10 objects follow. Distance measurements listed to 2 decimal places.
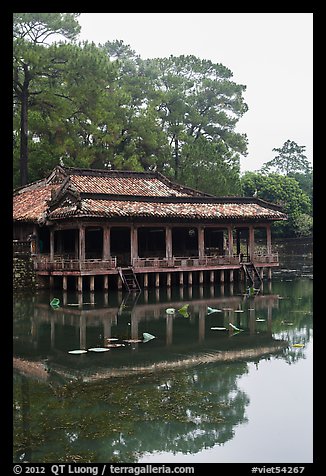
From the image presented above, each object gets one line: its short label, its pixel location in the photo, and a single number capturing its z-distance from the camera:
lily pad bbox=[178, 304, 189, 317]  20.55
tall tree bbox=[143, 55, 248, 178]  52.81
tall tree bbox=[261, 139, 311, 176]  82.44
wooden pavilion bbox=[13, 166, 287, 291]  27.86
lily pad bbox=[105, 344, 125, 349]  14.77
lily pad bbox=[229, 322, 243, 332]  17.08
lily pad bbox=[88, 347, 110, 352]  14.11
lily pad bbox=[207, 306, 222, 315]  20.69
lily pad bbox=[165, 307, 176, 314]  20.75
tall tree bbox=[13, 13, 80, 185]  35.53
